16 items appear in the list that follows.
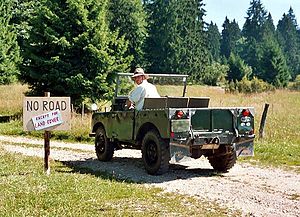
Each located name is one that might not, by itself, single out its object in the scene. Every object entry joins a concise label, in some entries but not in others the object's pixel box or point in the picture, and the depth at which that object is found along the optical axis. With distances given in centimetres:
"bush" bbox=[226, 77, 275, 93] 4877
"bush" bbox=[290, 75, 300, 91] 5916
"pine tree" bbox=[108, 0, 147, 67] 7312
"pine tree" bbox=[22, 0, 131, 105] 2347
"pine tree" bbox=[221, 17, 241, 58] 15962
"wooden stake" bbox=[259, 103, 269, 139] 1534
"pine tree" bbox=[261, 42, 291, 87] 7300
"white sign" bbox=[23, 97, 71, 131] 941
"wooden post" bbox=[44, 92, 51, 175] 962
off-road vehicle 933
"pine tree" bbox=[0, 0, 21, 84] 4212
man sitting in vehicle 1052
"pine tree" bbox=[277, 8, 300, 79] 13115
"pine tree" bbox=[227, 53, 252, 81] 7488
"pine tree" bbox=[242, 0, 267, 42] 14212
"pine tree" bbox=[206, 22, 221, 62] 14942
